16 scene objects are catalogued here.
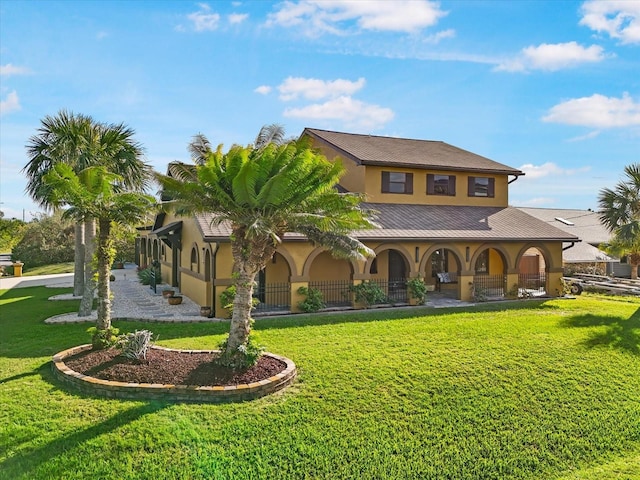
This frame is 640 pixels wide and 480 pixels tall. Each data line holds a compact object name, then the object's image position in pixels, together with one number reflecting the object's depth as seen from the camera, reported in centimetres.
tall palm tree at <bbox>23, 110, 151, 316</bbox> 1600
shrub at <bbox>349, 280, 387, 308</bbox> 1778
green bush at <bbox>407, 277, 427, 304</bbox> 1861
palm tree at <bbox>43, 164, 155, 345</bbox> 1000
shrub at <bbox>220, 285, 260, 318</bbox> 1526
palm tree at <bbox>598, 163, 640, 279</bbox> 2303
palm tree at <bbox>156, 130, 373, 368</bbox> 910
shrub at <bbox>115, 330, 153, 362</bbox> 970
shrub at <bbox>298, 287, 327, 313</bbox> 1678
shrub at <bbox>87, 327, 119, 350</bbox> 1052
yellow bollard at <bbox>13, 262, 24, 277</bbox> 3441
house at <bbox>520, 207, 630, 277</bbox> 3116
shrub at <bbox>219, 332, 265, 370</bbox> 944
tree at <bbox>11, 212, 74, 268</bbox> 4175
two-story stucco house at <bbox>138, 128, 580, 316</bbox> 1722
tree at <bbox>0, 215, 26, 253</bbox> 3616
